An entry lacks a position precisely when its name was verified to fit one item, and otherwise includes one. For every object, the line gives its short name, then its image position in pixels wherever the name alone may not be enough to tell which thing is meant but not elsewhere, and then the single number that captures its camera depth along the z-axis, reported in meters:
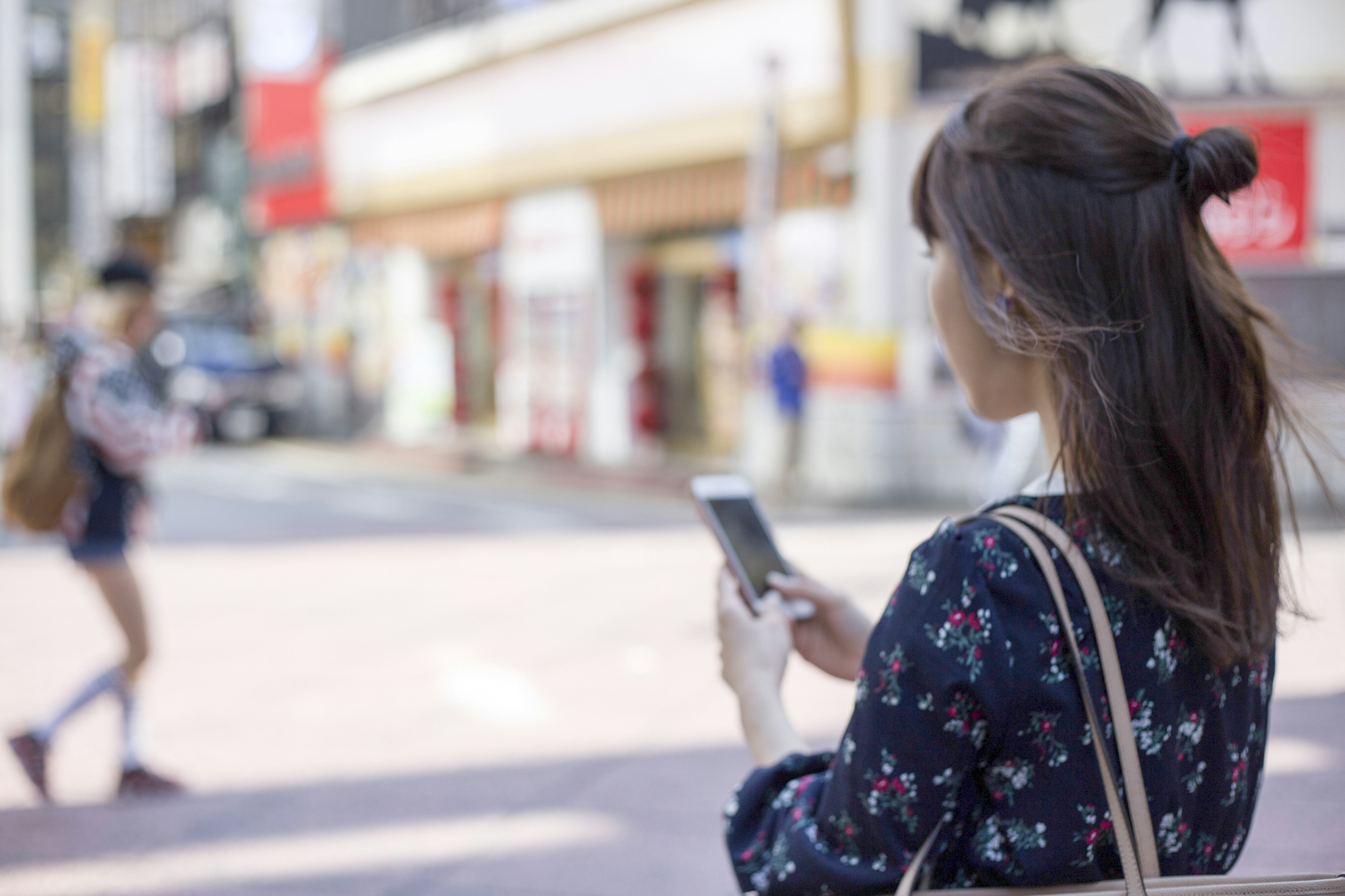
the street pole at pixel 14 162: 55.09
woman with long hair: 1.20
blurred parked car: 21.59
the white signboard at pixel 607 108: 14.20
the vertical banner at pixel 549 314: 17.94
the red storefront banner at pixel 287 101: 23.72
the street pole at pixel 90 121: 39.69
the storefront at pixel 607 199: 14.42
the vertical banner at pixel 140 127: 34.91
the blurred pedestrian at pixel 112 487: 4.25
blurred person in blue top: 13.26
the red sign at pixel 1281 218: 12.21
